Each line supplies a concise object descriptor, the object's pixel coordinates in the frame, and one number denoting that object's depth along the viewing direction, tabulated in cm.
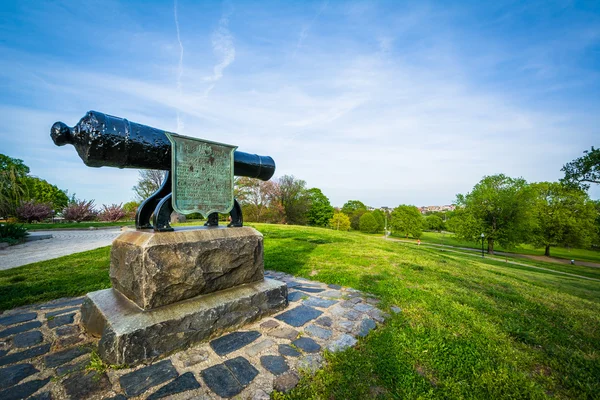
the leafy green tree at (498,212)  2483
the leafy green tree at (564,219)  2658
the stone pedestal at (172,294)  213
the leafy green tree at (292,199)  4016
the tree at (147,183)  3056
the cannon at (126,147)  230
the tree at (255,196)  3472
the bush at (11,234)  923
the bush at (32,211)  1717
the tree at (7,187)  1086
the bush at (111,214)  2273
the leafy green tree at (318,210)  5028
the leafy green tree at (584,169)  1295
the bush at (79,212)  2098
